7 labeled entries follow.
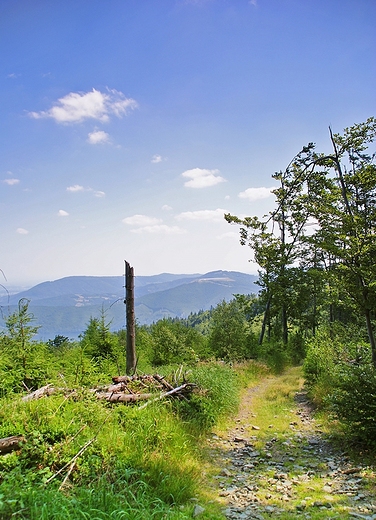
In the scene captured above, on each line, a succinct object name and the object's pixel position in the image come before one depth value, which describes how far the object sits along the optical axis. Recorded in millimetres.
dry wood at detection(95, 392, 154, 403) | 7227
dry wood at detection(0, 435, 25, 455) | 4187
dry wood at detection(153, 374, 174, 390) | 8727
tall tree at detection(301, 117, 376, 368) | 6816
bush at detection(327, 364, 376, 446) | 5875
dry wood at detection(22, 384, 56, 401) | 6223
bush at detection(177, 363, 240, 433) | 8015
